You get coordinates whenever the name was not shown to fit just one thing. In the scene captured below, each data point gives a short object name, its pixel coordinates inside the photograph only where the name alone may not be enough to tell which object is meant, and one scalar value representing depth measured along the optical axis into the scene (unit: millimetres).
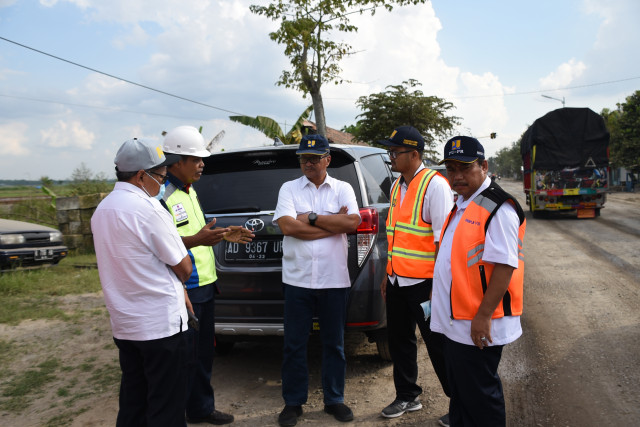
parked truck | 15695
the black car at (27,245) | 8578
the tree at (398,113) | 24891
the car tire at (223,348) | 4930
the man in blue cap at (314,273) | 3523
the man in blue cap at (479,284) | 2357
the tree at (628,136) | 31359
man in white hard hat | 3203
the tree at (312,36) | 16078
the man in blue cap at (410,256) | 3338
